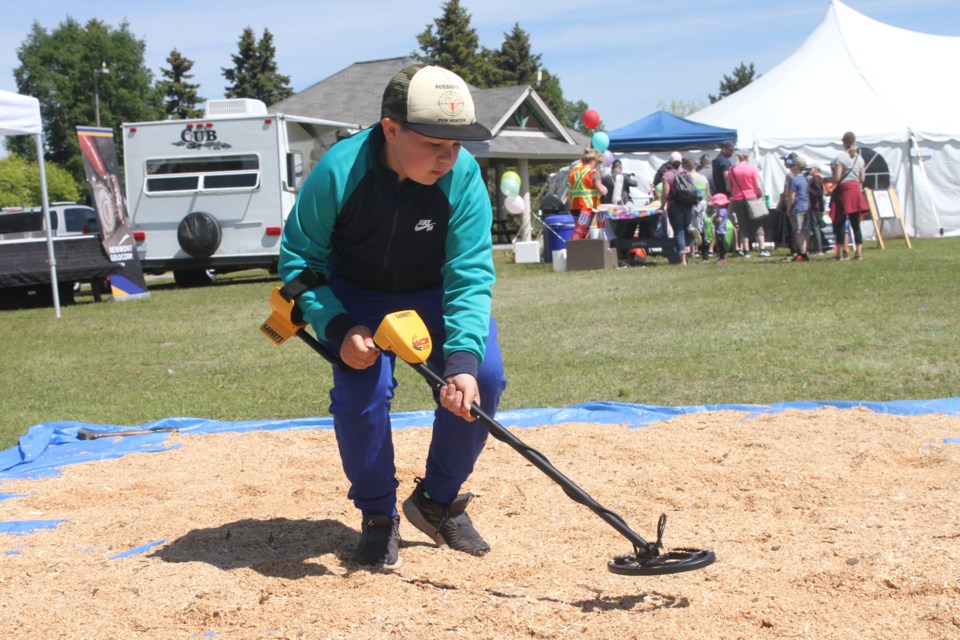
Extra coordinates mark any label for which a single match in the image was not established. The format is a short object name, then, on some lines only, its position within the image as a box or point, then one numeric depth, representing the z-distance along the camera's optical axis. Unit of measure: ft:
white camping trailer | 54.95
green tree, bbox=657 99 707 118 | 281.33
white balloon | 67.56
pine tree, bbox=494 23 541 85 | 210.38
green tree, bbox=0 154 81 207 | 144.46
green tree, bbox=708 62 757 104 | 316.19
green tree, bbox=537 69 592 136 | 224.74
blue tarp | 17.66
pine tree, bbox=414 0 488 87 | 188.75
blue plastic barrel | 58.85
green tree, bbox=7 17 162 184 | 221.87
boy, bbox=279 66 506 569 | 10.39
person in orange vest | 54.44
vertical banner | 48.14
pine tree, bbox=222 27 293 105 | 206.39
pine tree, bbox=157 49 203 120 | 207.21
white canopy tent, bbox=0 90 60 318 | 37.47
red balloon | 70.11
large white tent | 70.79
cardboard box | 53.67
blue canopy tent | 68.64
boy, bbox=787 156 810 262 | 53.67
